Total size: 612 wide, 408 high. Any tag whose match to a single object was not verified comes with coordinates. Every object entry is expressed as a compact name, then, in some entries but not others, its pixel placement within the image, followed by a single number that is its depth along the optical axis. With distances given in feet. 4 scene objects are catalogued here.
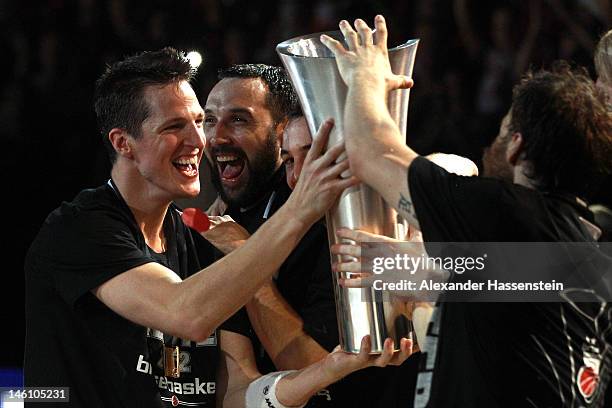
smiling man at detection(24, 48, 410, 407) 17.69
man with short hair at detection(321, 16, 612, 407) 14.98
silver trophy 16.63
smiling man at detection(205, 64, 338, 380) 24.77
